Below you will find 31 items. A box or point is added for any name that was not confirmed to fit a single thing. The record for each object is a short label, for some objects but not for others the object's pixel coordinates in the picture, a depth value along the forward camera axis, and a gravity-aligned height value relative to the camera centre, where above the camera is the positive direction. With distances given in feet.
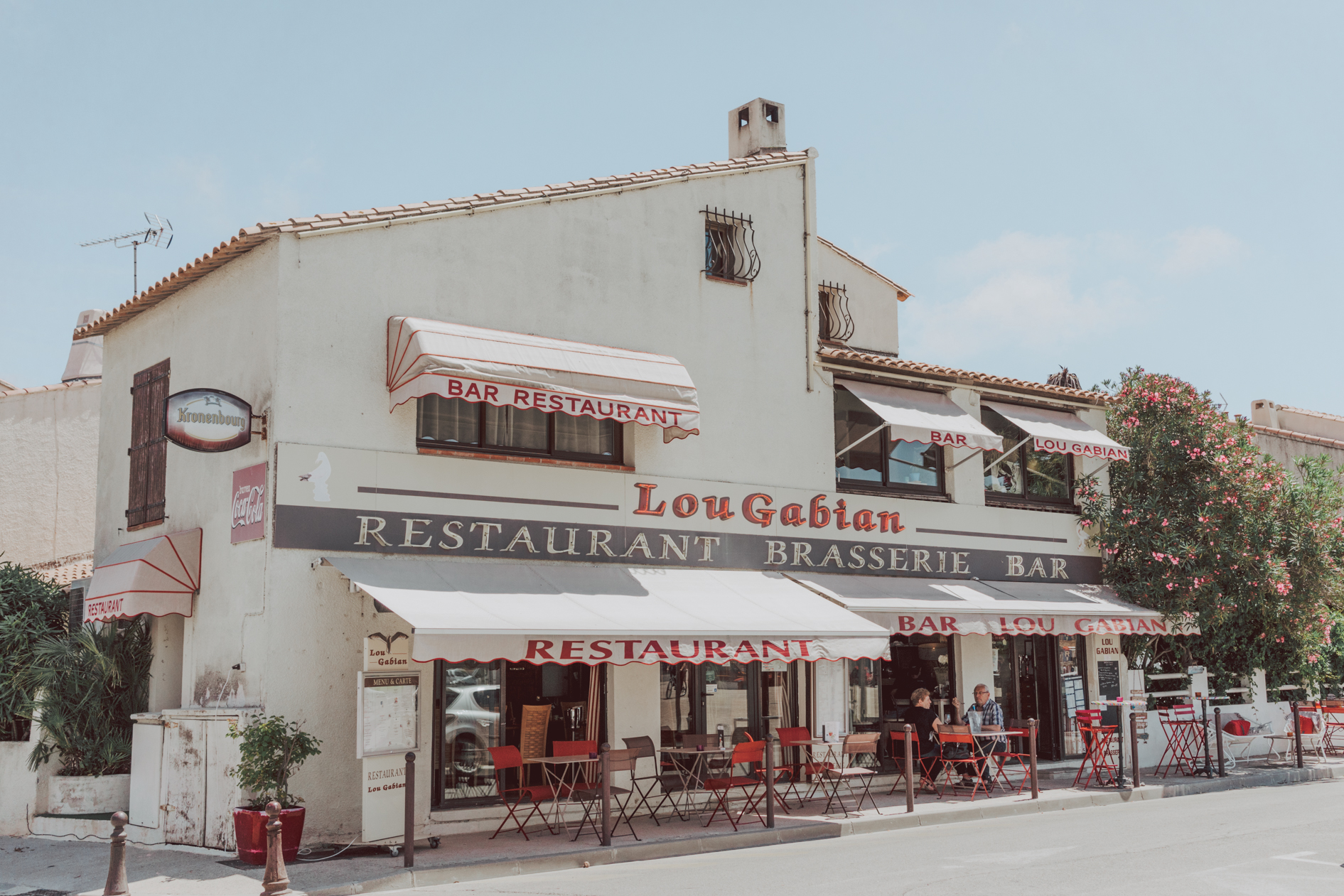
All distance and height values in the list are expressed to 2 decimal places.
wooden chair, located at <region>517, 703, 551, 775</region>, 40.29 -3.26
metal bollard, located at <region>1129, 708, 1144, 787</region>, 47.65 -4.46
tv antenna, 59.11 +21.20
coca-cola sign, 36.29 +4.43
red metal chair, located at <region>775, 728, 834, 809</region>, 42.06 -4.78
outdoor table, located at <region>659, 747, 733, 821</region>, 40.32 -4.69
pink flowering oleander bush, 57.11 +5.19
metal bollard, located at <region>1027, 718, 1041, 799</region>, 45.50 -4.57
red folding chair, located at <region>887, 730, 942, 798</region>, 48.01 -5.31
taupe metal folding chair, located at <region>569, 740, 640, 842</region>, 36.99 -5.13
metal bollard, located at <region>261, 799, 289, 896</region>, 27.12 -5.34
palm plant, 41.81 -1.83
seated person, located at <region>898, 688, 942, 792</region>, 47.67 -4.06
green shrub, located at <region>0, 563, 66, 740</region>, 44.57 +0.71
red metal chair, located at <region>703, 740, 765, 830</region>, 39.14 -4.98
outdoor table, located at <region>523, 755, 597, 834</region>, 37.52 -4.76
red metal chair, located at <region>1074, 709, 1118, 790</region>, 50.14 -5.07
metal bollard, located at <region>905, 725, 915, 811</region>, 42.16 -5.39
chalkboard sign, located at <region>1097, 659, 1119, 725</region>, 58.95 -2.40
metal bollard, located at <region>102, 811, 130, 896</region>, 26.23 -5.11
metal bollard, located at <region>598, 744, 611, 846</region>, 34.96 -4.68
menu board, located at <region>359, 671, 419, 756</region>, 34.73 -2.23
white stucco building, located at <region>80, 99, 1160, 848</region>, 36.19 +5.45
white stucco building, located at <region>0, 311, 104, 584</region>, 67.26 +10.56
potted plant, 32.63 -3.91
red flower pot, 32.53 -5.45
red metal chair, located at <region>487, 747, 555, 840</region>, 36.86 -4.85
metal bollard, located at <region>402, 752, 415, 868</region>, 31.78 -5.26
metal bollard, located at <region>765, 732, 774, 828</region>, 38.68 -5.07
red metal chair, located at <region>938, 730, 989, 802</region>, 45.55 -5.17
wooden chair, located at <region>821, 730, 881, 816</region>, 41.93 -5.12
